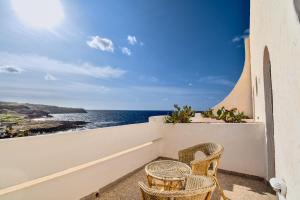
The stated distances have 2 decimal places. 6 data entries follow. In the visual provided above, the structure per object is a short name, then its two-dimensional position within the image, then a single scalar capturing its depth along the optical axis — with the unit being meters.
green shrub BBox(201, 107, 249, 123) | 4.13
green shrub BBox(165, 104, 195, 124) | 4.35
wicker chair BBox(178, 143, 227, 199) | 2.22
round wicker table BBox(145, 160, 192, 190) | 2.05
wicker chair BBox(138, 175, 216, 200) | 1.36
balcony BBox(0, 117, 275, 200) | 1.86
